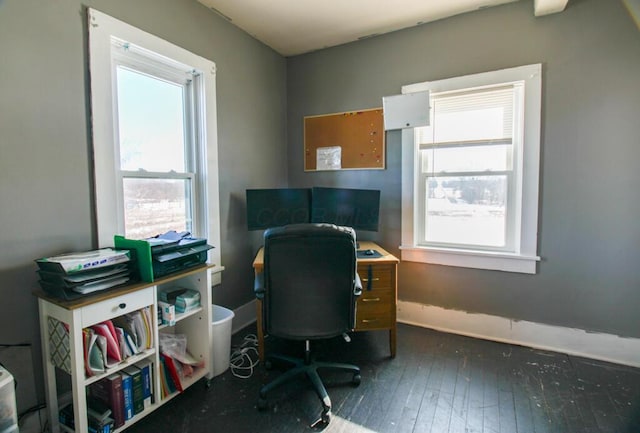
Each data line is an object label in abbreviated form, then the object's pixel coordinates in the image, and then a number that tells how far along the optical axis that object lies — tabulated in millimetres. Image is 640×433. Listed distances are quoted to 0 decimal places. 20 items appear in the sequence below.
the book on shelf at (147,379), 1671
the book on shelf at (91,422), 1469
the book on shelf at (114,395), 1534
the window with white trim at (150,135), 1765
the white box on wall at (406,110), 2674
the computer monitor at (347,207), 2715
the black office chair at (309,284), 1669
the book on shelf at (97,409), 1498
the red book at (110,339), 1479
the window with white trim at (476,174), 2402
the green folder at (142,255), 1629
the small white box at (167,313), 1792
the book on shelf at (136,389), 1613
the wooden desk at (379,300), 2322
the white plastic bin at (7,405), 1214
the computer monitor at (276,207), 2674
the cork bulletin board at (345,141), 2930
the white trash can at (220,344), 2107
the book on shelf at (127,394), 1571
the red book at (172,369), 1813
